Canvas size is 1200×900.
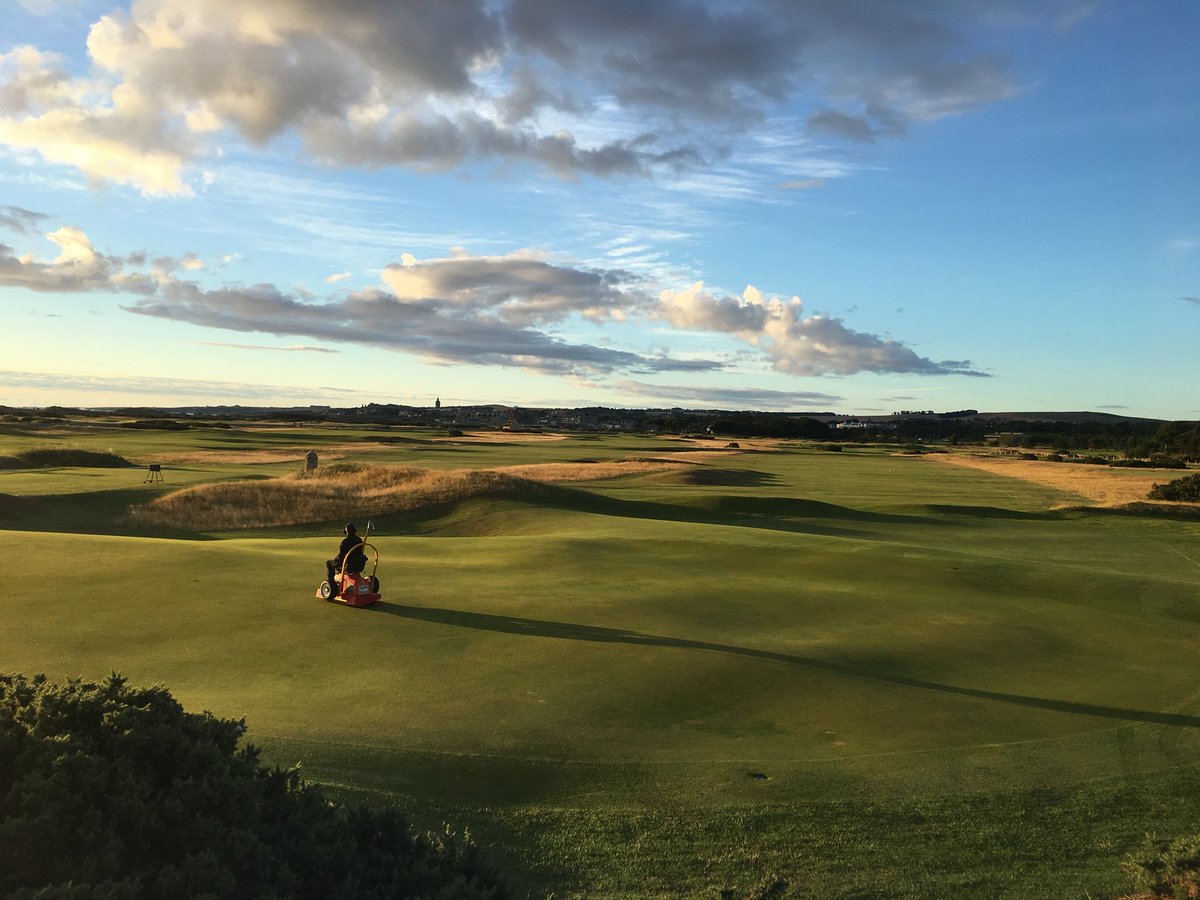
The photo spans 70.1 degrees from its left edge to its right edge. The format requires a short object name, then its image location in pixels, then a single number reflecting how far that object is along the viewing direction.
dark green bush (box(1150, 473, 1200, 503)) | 49.62
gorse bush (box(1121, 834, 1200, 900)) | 6.41
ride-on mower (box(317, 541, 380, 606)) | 15.20
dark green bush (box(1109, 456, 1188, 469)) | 89.19
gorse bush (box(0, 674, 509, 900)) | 4.23
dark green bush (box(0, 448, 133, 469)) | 51.88
